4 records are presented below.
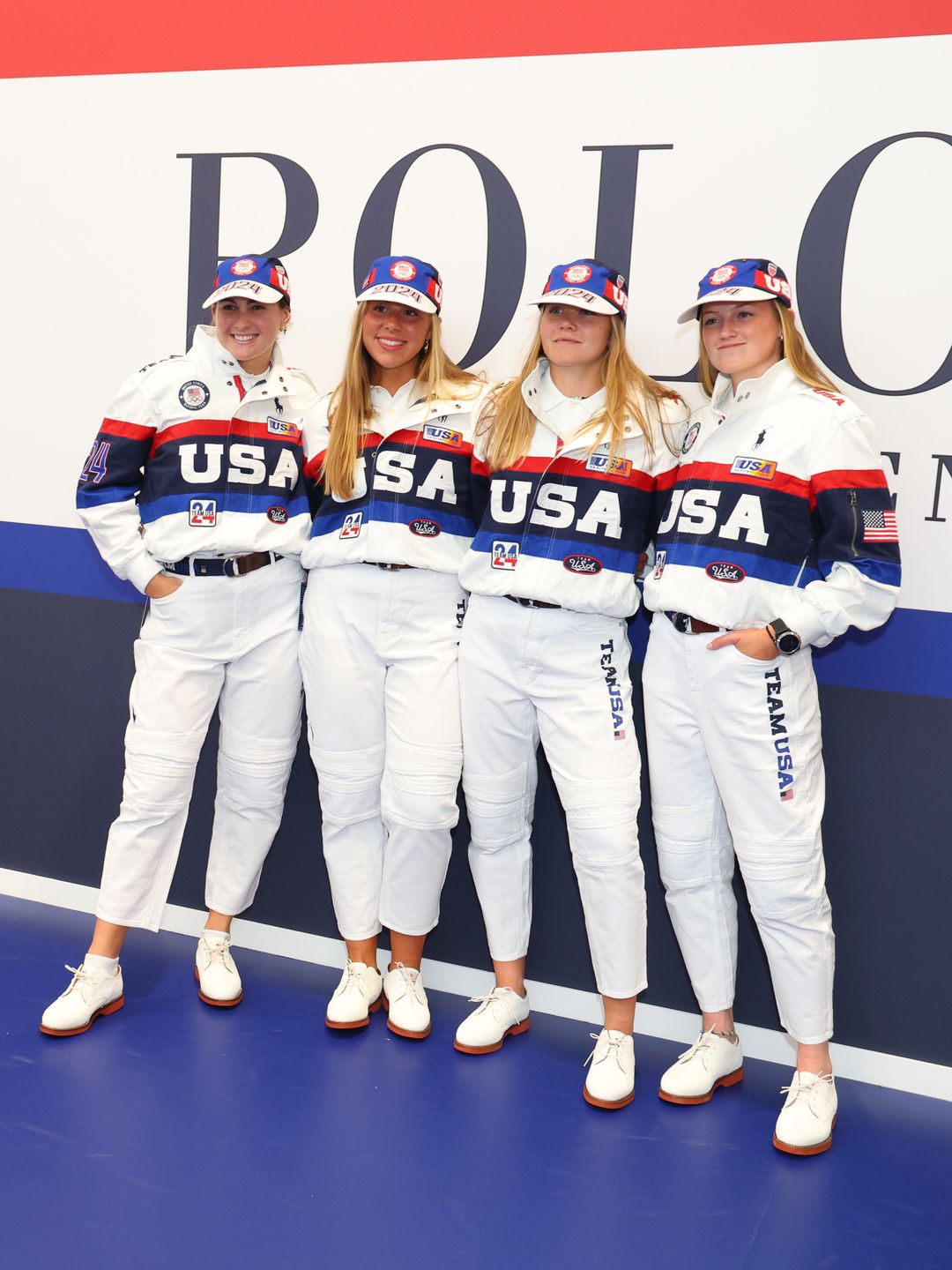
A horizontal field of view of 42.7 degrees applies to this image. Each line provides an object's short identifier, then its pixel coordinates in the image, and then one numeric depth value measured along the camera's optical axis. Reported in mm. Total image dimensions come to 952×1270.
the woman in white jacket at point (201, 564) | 2998
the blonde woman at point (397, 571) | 2906
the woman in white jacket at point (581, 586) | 2740
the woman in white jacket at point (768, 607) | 2525
